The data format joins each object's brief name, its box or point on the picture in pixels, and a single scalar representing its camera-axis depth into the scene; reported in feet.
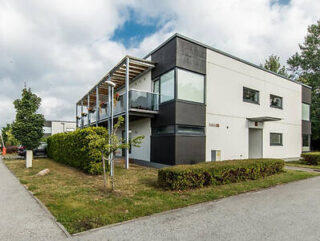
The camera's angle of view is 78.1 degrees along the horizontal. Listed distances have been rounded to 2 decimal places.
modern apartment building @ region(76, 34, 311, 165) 36.60
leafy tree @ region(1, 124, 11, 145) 123.65
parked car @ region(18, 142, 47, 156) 67.24
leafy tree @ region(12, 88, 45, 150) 43.65
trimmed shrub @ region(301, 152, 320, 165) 46.39
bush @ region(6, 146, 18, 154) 94.84
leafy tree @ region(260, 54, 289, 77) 106.32
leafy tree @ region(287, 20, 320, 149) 79.46
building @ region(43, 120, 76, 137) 140.26
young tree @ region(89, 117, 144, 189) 20.65
